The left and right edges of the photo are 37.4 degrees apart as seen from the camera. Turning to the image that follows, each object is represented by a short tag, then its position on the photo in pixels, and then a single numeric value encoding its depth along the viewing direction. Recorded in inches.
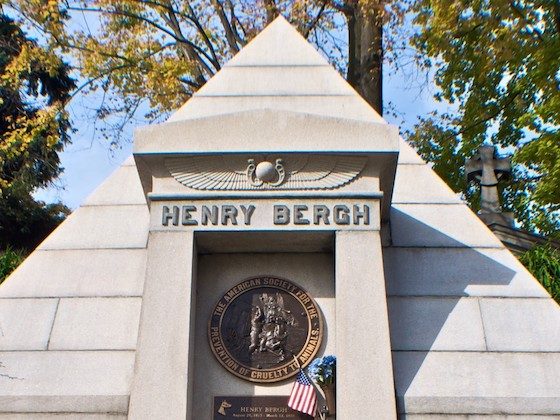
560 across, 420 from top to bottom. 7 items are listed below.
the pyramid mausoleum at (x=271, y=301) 291.3
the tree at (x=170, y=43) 669.3
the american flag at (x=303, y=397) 289.1
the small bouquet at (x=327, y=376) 292.4
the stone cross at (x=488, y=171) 729.0
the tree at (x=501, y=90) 573.3
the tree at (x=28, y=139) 684.7
